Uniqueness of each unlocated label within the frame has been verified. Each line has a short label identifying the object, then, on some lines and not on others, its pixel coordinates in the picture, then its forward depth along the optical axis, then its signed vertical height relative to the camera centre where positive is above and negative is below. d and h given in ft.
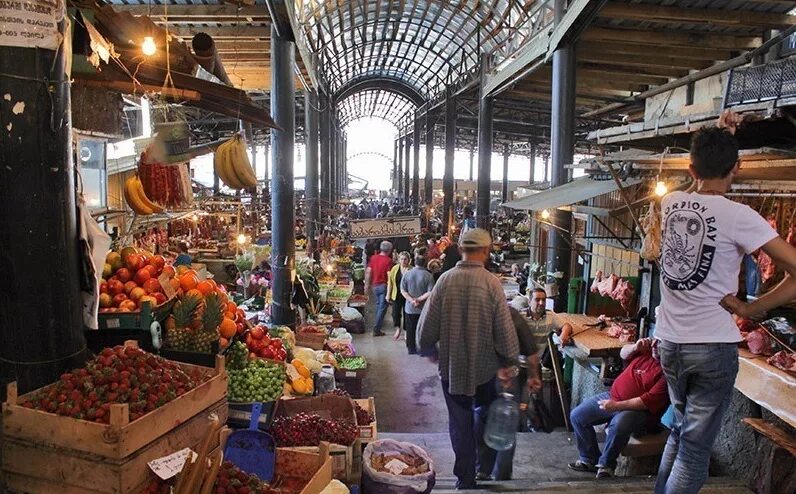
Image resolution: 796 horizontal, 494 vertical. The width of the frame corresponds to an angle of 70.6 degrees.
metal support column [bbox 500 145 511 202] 105.44 +3.30
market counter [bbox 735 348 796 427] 11.61 -4.17
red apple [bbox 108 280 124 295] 12.36 -2.15
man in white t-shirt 7.66 -1.34
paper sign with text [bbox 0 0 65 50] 7.84 +2.34
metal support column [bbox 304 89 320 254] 50.34 +2.91
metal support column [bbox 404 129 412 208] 113.91 +3.64
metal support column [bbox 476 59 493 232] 49.85 +3.02
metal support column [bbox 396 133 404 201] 142.41 +7.12
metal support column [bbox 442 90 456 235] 64.28 +4.00
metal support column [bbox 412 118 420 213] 98.48 +2.26
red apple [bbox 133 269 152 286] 12.84 -1.99
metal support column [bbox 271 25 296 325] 25.34 +0.33
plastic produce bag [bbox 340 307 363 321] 34.09 -7.46
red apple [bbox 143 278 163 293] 12.76 -2.19
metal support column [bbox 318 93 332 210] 69.36 +5.81
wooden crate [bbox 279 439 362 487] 11.41 -5.51
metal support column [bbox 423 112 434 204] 89.92 +4.01
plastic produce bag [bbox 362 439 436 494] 11.06 -5.69
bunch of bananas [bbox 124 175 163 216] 15.81 -0.22
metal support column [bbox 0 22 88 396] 8.01 -0.42
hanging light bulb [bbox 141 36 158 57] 12.03 +3.06
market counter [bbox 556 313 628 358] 18.51 -5.11
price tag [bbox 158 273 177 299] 12.91 -2.23
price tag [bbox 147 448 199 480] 7.94 -3.97
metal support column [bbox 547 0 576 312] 28.53 +3.34
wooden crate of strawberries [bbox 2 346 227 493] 7.61 -3.44
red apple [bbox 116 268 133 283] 12.84 -1.96
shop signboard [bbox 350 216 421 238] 36.19 -2.35
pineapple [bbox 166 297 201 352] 11.98 -2.93
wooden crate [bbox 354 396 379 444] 13.21 -5.73
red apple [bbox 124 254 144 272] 13.11 -1.70
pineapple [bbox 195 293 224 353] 12.10 -2.93
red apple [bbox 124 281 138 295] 12.50 -2.16
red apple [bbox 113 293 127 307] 12.03 -2.36
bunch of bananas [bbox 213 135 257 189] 15.98 +0.80
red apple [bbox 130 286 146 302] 12.28 -2.29
